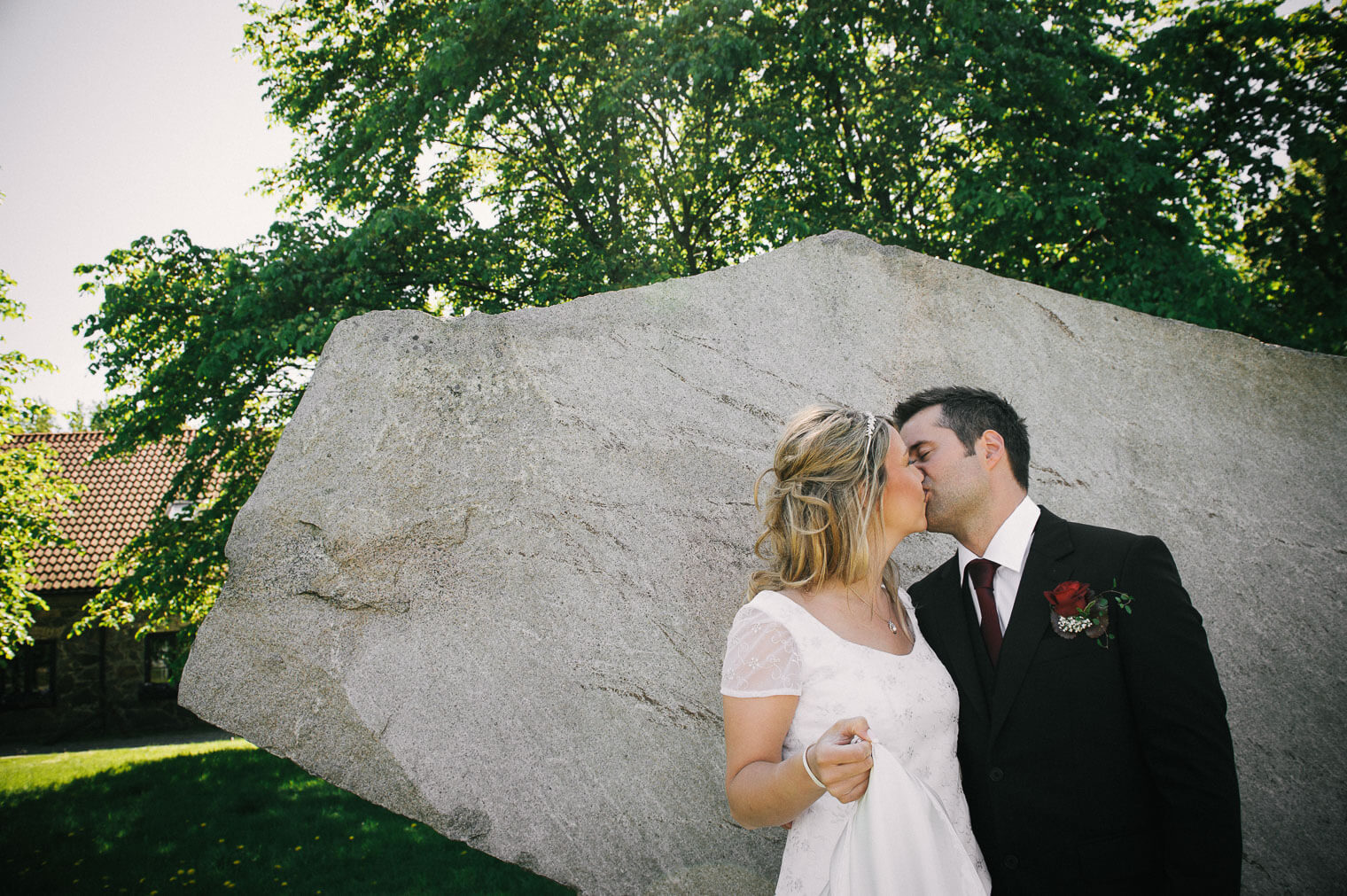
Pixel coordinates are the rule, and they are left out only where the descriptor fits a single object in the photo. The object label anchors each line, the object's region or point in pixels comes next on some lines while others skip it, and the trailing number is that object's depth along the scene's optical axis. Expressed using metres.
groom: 1.92
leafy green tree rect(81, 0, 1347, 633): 6.71
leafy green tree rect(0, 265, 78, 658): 11.20
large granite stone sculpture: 2.76
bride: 1.79
